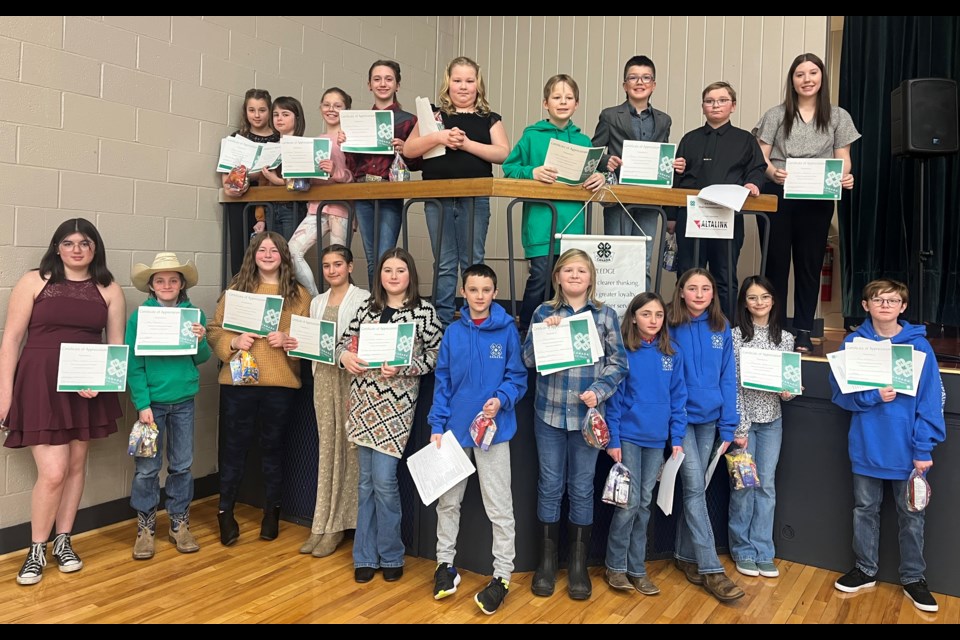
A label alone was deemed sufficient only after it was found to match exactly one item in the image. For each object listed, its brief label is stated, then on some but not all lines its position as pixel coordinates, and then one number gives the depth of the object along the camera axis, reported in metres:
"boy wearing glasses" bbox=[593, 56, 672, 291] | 3.45
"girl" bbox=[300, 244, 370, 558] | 3.28
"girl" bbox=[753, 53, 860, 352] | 3.60
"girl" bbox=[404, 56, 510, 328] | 3.20
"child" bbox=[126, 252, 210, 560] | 3.21
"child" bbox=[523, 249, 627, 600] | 2.85
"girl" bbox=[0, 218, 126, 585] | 3.01
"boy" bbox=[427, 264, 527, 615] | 2.86
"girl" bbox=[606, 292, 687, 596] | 2.92
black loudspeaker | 3.90
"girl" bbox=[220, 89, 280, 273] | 3.98
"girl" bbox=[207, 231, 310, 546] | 3.37
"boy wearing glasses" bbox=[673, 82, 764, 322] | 3.53
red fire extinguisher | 5.57
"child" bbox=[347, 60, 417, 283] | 3.43
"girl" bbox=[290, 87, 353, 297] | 3.56
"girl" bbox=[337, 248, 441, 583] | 3.00
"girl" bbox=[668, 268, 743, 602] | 3.02
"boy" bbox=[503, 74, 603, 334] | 3.20
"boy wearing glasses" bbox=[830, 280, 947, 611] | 2.90
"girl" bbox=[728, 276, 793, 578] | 3.18
